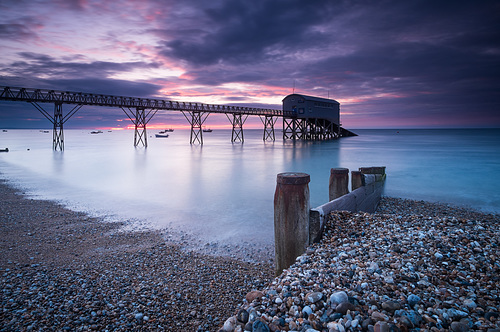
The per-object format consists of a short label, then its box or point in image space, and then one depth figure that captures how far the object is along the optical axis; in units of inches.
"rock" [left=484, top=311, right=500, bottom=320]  90.8
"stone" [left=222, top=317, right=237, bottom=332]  98.1
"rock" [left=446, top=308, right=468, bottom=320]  91.3
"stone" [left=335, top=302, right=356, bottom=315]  96.3
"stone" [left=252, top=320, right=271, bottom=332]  93.1
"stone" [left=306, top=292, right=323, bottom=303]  103.5
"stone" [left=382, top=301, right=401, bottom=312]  96.1
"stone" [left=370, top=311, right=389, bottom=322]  91.5
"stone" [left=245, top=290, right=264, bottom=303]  114.6
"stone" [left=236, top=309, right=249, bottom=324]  100.3
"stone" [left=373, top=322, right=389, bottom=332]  86.2
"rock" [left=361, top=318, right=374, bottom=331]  89.2
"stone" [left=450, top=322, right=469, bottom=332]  86.0
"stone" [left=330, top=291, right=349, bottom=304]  100.5
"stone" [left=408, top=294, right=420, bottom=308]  99.3
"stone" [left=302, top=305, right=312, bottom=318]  98.7
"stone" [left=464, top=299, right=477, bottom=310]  95.5
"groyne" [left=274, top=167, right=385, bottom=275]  145.2
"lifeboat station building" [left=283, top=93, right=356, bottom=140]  1829.5
